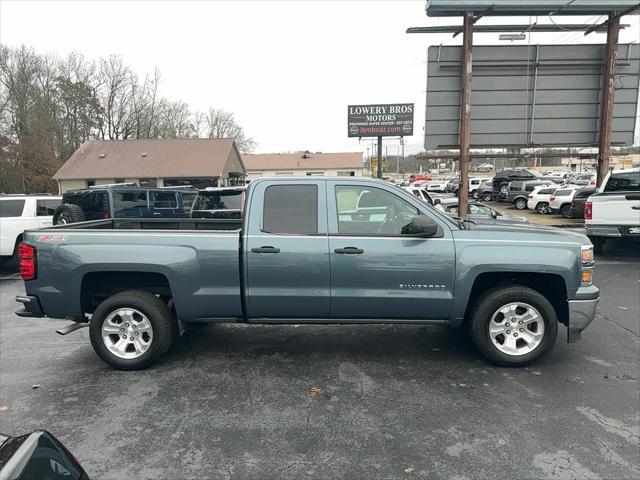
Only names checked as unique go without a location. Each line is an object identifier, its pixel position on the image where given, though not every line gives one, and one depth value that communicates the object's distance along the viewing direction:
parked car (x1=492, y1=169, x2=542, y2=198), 32.41
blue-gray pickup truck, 4.16
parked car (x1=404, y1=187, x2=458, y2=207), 12.90
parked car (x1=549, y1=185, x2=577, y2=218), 21.00
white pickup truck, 9.15
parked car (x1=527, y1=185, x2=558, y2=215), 23.47
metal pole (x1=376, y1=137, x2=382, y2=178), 27.97
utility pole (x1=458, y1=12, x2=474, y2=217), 11.90
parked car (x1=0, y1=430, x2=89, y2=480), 1.41
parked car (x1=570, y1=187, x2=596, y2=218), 19.19
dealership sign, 35.97
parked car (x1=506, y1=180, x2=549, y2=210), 26.56
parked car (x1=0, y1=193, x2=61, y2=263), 10.12
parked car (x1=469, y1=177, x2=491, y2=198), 43.05
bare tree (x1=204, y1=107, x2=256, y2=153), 82.44
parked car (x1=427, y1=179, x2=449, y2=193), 45.53
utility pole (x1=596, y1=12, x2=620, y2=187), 12.09
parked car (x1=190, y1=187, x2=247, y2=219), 9.14
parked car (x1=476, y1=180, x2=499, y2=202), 34.81
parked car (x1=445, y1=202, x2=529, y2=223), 13.02
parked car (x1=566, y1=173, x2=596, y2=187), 33.94
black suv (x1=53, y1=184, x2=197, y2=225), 11.16
